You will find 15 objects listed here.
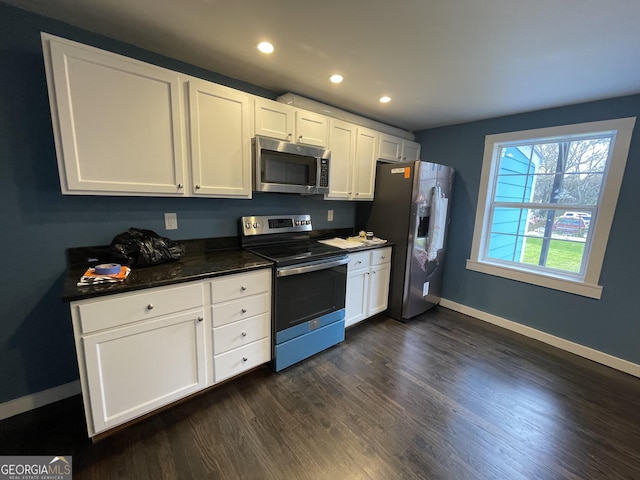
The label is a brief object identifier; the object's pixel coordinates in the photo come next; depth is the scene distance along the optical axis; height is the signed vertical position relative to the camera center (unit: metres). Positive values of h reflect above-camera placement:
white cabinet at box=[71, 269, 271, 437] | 1.35 -0.89
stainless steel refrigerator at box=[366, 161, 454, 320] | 2.83 -0.21
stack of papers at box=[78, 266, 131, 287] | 1.38 -0.47
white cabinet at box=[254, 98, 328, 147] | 2.12 +0.67
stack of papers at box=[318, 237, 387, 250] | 2.69 -0.44
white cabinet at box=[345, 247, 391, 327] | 2.67 -0.89
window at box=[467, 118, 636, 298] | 2.40 +0.07
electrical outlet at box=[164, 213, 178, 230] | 2.01 -0.21
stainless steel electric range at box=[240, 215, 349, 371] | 2.05 -0.72
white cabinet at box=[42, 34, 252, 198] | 1.41 +0.42
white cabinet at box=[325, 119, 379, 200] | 2.68 +0.45
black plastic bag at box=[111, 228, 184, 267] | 1.69 -0.37
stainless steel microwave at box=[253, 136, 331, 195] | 2.11 +0.28
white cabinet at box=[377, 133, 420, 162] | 3.13 +0.70
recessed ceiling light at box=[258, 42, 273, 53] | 1.69 +1.00
